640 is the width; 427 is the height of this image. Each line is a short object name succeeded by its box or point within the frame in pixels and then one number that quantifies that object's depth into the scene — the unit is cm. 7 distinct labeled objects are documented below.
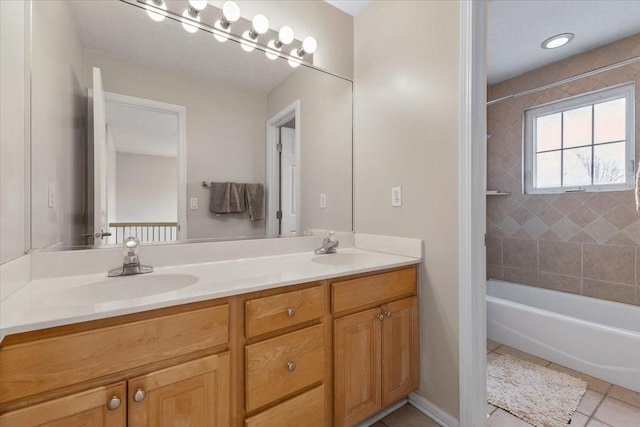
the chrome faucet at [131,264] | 111
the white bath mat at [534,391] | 143
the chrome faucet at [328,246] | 171
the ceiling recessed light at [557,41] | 210
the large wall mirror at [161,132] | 109
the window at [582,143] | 217
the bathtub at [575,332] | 163
